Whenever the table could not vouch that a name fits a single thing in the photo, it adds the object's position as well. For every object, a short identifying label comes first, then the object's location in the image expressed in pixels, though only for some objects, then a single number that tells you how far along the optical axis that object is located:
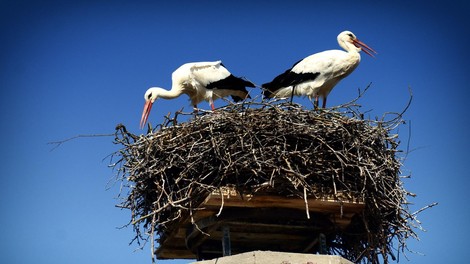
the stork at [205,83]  10.44
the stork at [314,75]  9.88
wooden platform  7.18
